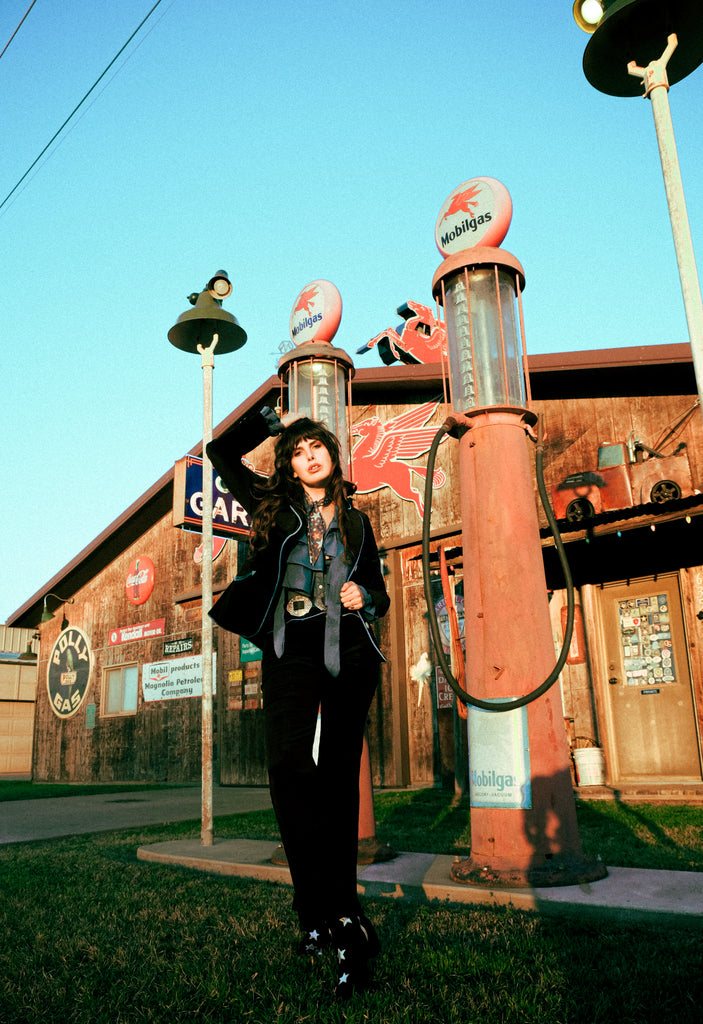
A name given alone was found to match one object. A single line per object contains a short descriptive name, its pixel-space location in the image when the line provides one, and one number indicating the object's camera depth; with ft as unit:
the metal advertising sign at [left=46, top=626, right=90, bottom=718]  66.59
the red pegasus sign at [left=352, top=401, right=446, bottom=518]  41.88
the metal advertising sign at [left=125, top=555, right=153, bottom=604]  60.80
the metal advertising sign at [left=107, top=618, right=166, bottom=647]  58.44
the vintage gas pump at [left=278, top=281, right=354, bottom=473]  19.29
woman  8.58
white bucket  30.66
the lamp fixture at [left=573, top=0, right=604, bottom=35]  14.14
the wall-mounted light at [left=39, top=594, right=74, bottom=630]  71.15
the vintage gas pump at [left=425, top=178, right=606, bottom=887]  13.32
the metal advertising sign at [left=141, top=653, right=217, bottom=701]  53.83
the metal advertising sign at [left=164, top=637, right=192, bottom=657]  54.90
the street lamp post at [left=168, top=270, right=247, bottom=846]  21.34
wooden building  30.91
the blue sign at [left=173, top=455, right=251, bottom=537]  39.11
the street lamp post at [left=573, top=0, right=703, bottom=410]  13.26
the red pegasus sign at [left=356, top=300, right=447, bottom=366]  45.11
